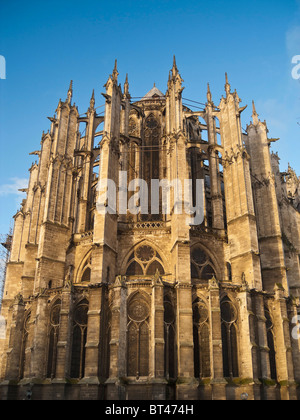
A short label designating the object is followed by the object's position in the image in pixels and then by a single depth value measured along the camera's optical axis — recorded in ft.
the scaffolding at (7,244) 150.23
